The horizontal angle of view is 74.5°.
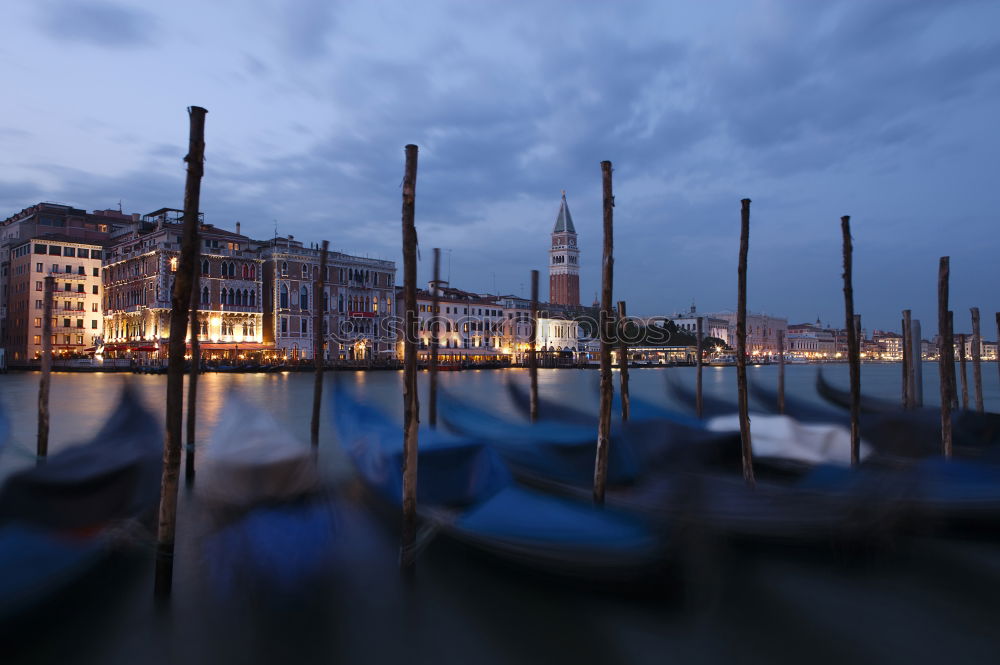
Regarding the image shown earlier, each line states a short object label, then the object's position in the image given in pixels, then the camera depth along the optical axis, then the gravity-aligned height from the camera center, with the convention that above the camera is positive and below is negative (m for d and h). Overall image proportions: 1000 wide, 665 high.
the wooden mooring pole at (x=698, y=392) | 11.79 -0.78
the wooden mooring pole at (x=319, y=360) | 8.95 -0.11
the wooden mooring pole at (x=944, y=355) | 7.66 -0.08
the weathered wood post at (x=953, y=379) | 9.32 -0.48
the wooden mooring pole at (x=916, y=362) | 11.46 -0.25
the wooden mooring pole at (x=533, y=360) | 9.99 -0.15
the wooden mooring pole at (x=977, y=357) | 10.92 -0.15
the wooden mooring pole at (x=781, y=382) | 11.69 -0.64
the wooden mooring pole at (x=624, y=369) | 9.38 -0.28
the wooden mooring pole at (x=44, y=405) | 7.73 -0.61
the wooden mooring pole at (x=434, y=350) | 10.89 +0.02
